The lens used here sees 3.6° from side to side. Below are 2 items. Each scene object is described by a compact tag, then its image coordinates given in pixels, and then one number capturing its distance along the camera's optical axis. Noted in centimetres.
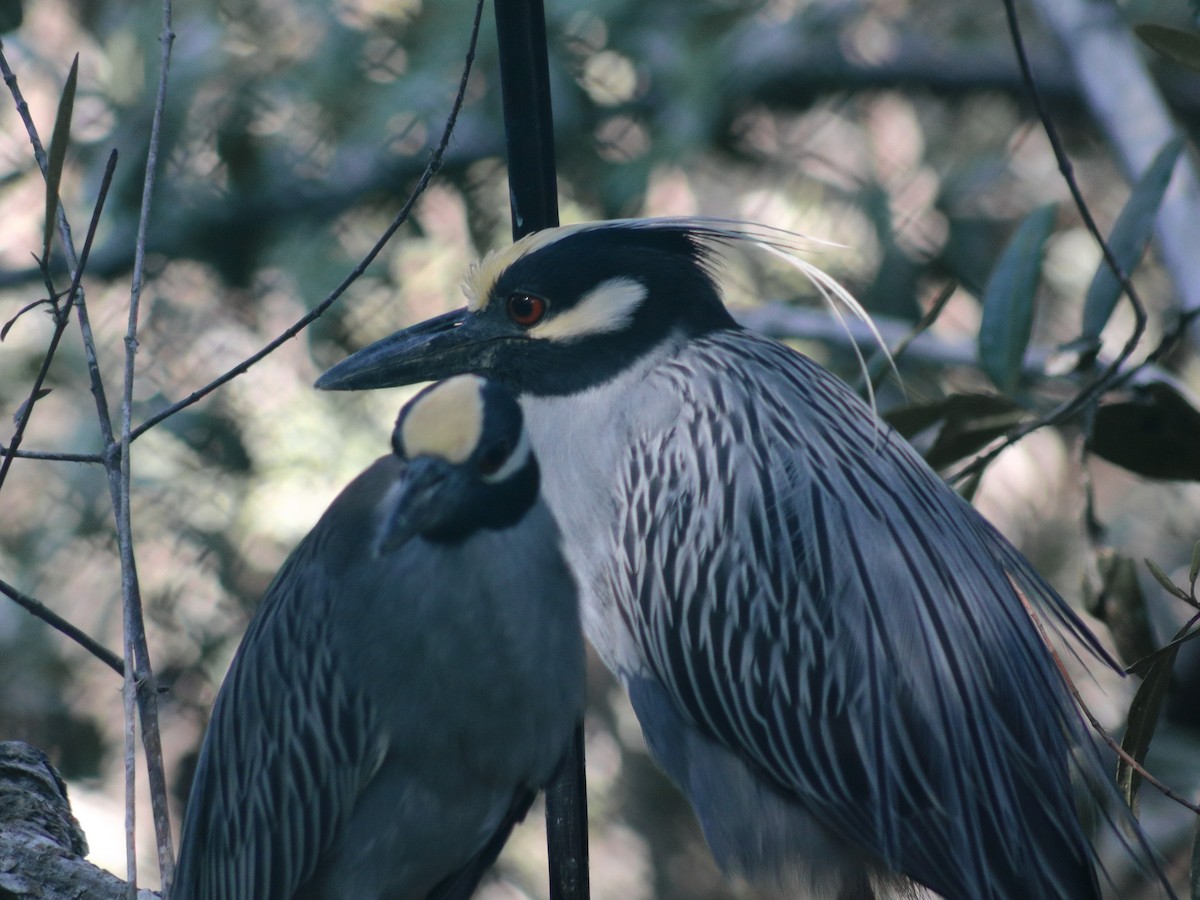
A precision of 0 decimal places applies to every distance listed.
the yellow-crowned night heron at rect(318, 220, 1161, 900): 698
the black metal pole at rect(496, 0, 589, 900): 690
